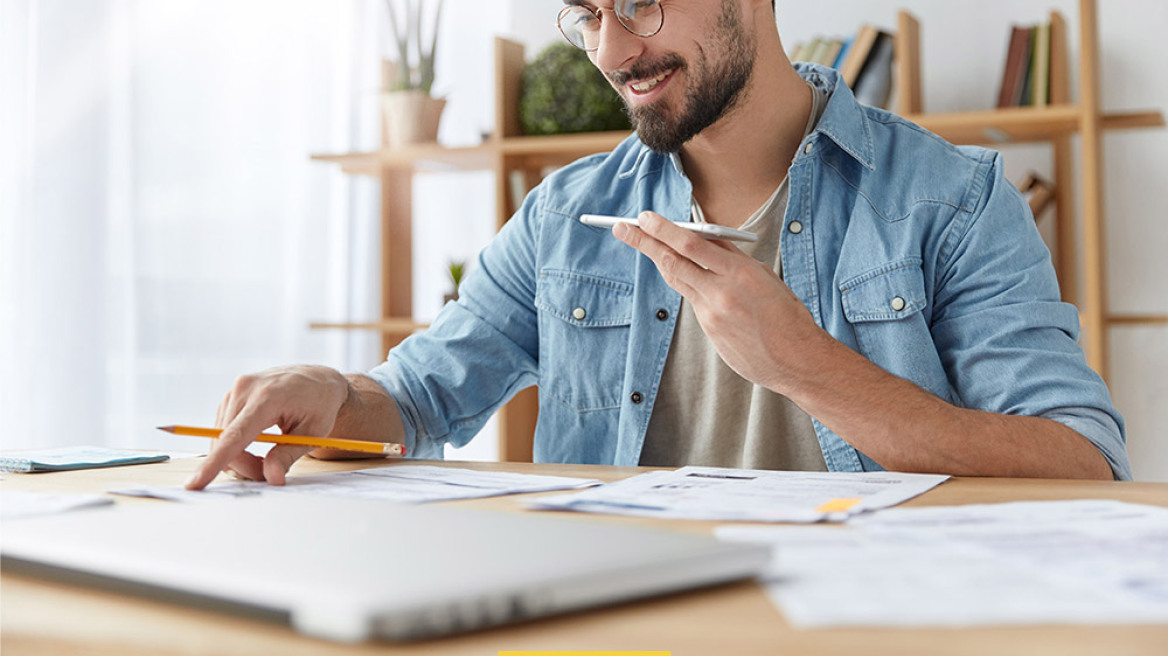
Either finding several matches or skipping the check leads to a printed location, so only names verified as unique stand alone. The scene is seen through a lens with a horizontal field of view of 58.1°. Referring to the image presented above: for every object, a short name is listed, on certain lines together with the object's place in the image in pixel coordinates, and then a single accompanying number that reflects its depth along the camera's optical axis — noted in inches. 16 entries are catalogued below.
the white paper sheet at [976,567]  15.5
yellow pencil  34.6
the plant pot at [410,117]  111.9
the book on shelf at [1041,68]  91.7
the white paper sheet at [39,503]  26.6
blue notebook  38.2
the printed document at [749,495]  25.0
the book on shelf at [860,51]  96.1
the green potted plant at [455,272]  111.9
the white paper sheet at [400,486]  29.9
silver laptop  14.3
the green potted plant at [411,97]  112.0
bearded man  38.1
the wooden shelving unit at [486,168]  107.0
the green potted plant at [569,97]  103.1
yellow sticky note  24.5
